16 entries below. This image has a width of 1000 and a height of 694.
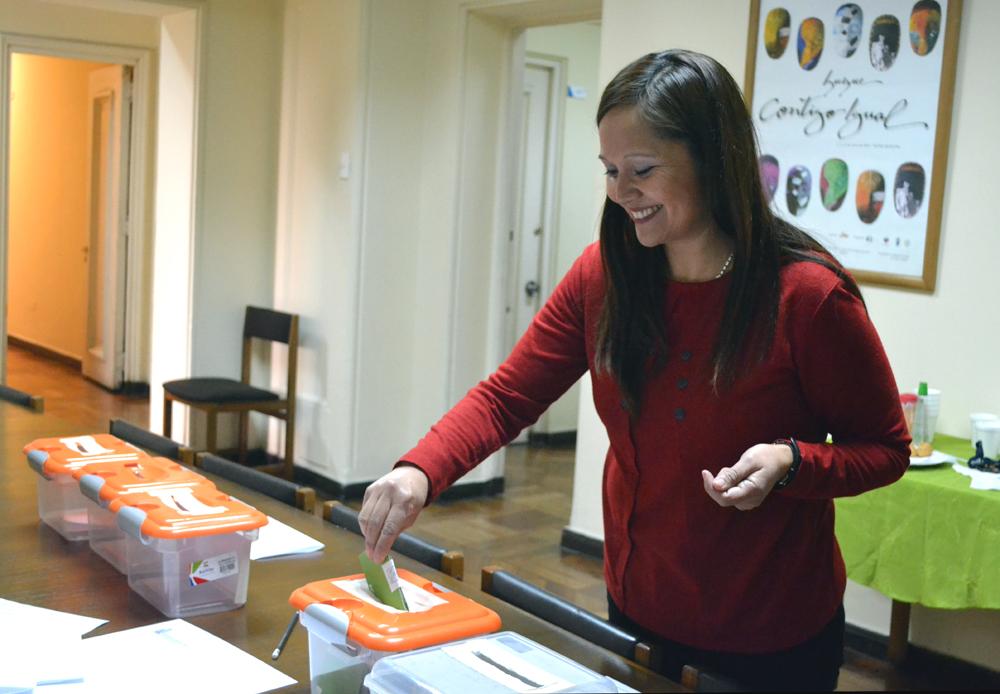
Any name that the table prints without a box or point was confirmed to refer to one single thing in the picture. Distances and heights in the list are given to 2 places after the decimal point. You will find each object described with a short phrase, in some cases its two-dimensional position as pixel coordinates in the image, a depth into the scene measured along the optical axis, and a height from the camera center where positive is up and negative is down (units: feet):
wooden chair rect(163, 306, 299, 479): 17.31 -2.91
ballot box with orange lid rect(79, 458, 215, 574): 6.00 -1.56
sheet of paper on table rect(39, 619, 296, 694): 4.61 -1.99
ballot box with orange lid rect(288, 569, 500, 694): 4.30 -1.62
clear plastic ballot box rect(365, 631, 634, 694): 3.99 -1.65
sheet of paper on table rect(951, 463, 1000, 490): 9.86 -2.04
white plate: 10.44 -1.98
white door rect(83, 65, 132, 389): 25.11 -0.49
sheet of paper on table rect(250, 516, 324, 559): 6.33 -1.93
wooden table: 5.01 -2.00
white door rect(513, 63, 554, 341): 22.06 +0.63
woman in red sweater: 4.83 -0.73
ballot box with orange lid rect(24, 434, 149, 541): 6.56 -1.62
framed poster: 11.32 +1.35
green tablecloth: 9.77 -2.67
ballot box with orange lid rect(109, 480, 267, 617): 5.37 -1.70
